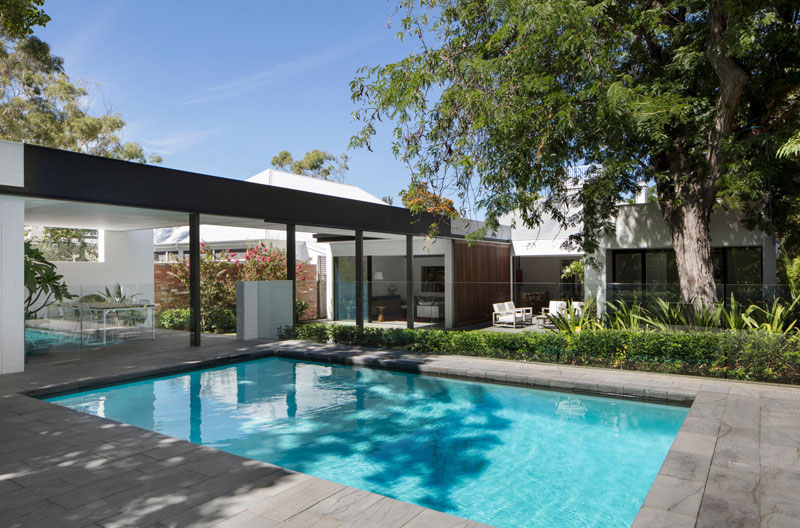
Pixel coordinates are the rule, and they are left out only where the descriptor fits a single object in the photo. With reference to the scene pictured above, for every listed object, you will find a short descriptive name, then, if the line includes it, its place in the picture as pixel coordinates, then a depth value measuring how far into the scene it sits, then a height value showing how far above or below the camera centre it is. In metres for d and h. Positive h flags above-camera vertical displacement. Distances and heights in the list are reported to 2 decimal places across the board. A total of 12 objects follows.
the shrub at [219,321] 13.35 -1.11
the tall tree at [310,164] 39.47 +8.84
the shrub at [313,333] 11.59 -1.28
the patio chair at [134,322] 10.27 -0.87
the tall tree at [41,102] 19.42 +7.25
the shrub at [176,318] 12.83 -0.99
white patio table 9.71 -0.55
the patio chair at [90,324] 9.53 -0.83
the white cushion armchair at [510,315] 14.68 -1.19
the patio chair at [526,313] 14.54 -1.12
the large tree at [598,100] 7.53 +2.77
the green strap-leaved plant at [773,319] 7.44 -0.71
